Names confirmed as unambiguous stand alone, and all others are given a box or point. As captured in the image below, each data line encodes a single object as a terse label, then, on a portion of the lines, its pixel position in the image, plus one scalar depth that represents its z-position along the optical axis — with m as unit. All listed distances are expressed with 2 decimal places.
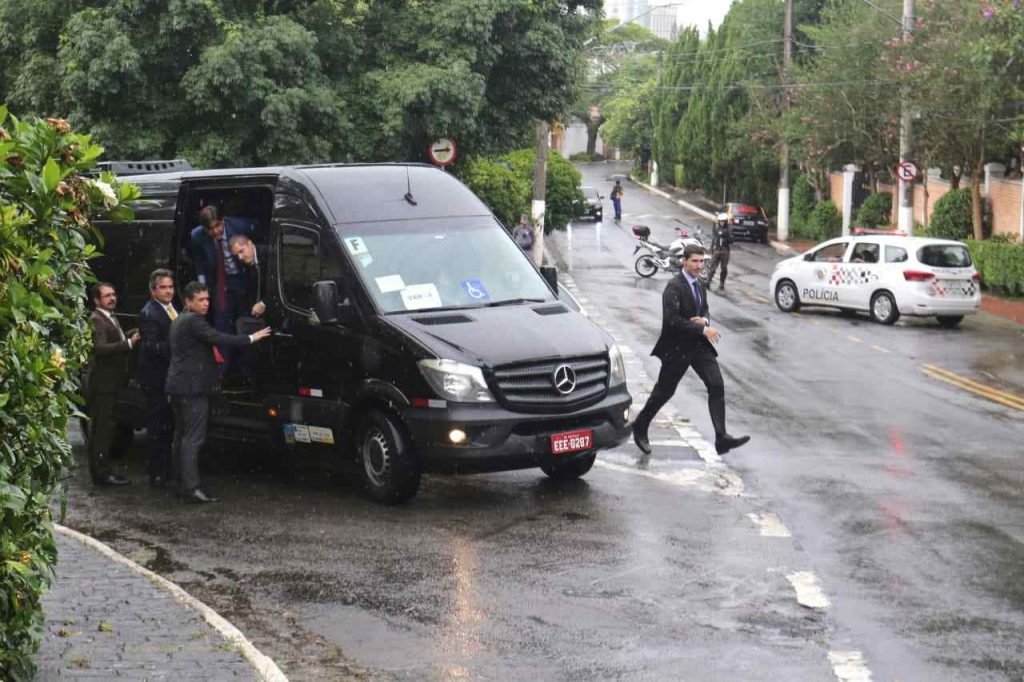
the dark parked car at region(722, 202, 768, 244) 62.00
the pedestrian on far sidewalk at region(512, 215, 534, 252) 41.88
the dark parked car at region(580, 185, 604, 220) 67.83
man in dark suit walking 13.93
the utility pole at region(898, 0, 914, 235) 39.66
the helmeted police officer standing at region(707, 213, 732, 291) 38.03
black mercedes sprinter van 11.52
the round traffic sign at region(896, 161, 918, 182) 38.94
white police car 28.58
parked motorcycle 41.19
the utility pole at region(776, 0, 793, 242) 60.72
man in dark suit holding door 12.19
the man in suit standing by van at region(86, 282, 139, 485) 12.70
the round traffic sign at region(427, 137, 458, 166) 26.81
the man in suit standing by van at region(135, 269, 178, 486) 12.86
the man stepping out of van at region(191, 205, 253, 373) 13.71
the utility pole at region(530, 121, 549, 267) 46.34
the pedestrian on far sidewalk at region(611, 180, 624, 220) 71.75
